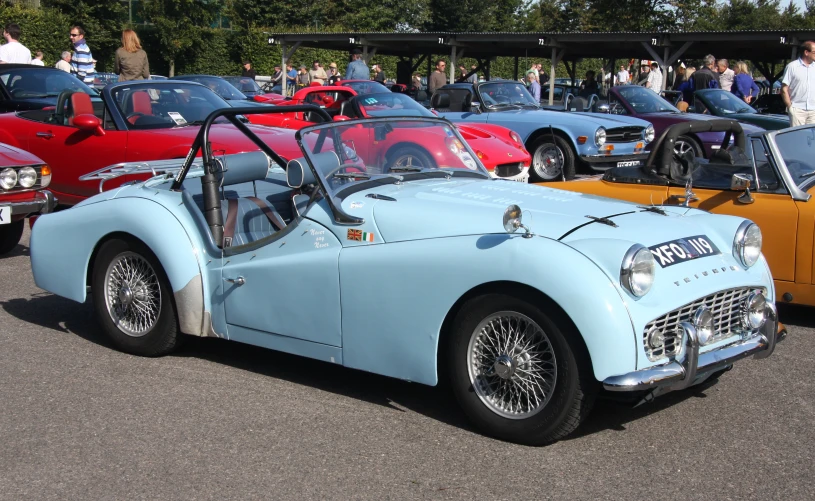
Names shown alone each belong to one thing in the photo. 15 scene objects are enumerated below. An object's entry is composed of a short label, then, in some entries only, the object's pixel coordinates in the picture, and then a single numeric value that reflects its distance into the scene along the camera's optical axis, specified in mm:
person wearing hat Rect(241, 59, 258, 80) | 23516
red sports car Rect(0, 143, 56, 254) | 7836
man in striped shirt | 15234
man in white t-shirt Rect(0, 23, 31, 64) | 14852
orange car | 6031
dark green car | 15102
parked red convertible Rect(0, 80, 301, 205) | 8859
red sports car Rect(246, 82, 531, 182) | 10508
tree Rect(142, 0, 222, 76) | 43000
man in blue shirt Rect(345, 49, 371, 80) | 17328
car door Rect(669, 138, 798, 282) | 6055
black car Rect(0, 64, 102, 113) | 12084
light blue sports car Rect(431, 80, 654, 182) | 12570
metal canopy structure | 23016
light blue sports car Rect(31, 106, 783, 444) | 3799
